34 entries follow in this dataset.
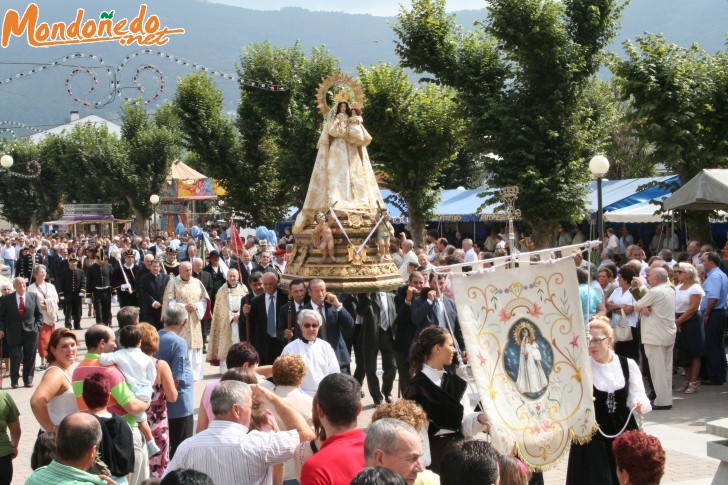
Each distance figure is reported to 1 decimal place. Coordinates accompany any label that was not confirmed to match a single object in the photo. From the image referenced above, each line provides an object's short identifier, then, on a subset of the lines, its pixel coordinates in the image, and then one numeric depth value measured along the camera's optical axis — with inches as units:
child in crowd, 266.7
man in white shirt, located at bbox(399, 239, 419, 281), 633.0
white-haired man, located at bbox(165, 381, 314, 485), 191.2
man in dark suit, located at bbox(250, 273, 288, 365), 442.6
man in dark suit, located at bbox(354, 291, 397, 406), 451.8
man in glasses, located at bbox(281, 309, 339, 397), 303.6
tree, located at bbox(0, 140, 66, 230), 2790.4
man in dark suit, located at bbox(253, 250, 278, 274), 621.6
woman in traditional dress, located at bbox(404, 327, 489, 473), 235.1
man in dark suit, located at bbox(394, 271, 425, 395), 408.5
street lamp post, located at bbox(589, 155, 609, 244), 690.2
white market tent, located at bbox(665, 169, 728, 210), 548.7
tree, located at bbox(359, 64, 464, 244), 1074.7
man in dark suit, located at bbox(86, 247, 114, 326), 765.9
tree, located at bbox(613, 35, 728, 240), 671.8
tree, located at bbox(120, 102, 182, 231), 2106.3
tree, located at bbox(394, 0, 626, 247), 821.2
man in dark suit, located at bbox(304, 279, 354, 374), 400.5
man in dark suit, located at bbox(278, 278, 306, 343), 404.5
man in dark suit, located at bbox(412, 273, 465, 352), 400.2
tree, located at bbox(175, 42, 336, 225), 1317.7
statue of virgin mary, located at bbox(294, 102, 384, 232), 623.2
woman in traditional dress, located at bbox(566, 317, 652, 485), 248.8
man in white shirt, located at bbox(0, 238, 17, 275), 1378.0
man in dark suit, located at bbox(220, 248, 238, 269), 644.2
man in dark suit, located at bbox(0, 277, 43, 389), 538.0
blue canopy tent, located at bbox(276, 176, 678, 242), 964.0
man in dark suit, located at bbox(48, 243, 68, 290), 781.3
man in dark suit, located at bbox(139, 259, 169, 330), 561.3
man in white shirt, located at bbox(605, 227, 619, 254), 877.0
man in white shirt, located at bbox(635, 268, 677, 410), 429.7
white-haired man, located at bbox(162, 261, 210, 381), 486.9
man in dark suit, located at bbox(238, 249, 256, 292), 637.9
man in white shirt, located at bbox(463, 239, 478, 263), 727.1
